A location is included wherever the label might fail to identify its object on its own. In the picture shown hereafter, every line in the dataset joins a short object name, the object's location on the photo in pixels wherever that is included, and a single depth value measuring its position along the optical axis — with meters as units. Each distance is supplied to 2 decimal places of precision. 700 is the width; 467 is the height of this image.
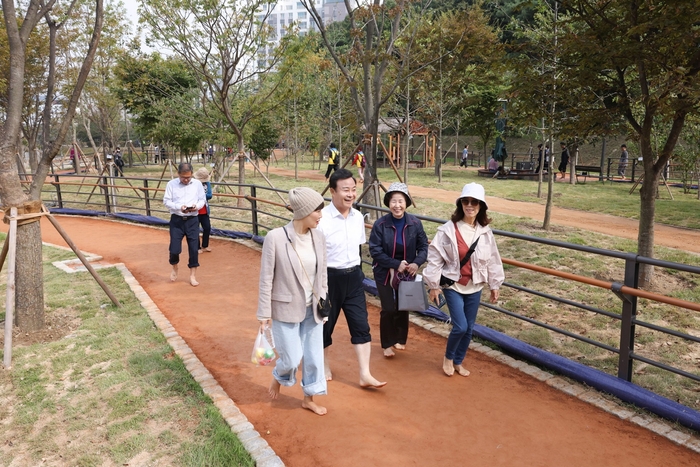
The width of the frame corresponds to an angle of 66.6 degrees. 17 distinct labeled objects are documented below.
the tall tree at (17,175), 5.20
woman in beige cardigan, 3.51
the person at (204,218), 8.81
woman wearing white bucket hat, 4.18
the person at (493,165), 25.78
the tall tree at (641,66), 5.52
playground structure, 31.48
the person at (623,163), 22.98
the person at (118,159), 27.55
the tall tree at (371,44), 8.59
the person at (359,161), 18.19
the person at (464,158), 32.24
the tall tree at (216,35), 13.45
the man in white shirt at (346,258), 3.98
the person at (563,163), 24.19
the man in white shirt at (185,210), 7.20
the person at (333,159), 21.61
